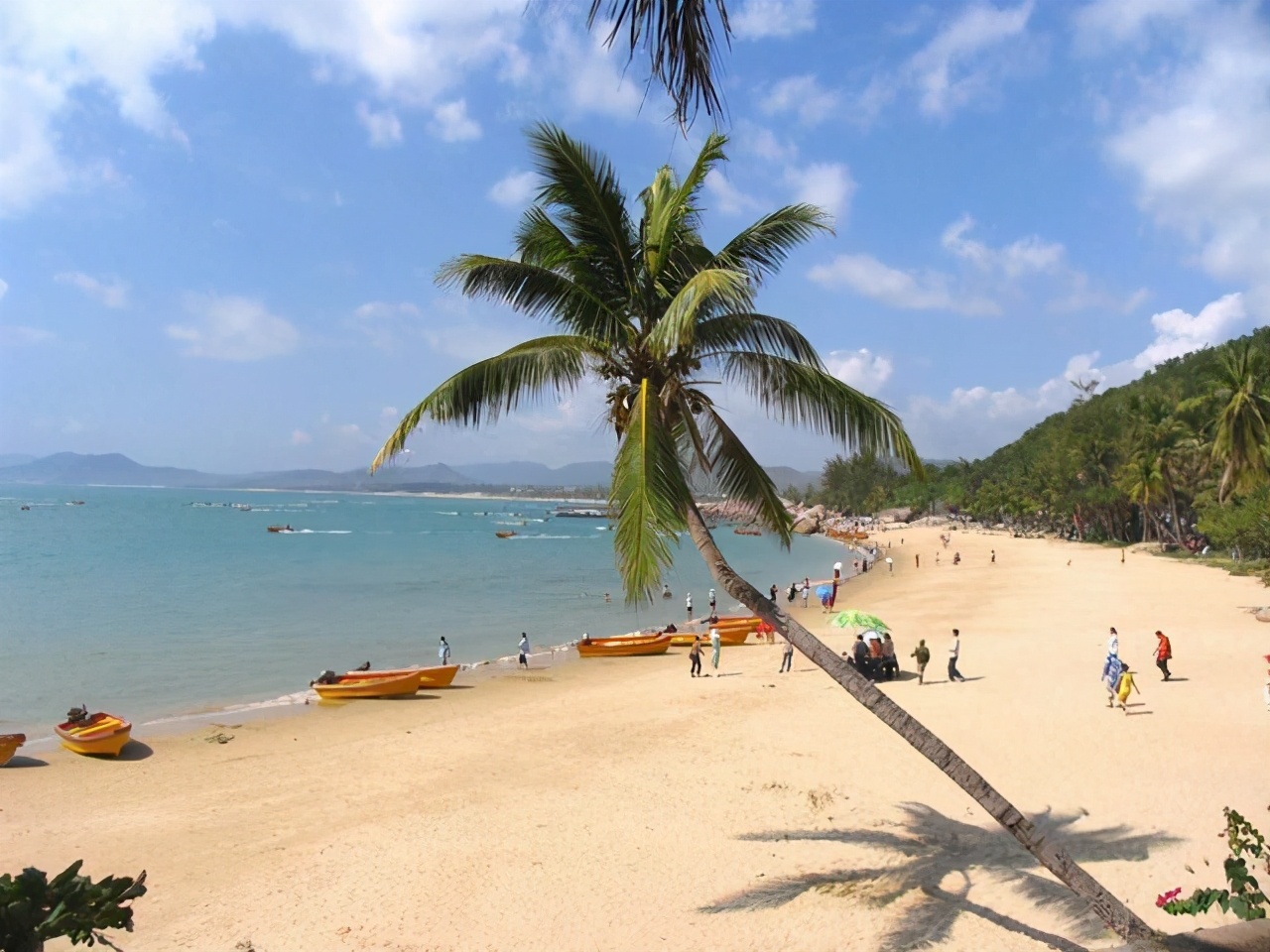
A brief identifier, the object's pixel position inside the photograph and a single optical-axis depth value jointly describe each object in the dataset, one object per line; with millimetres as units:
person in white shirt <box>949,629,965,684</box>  16047
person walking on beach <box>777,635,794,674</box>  18797
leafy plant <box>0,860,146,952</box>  2947
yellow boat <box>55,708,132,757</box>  13984
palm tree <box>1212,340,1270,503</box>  28719
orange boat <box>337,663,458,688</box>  18906
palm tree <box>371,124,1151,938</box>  6430
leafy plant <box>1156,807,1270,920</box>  3652
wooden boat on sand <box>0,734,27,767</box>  13523
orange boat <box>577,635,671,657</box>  23766
